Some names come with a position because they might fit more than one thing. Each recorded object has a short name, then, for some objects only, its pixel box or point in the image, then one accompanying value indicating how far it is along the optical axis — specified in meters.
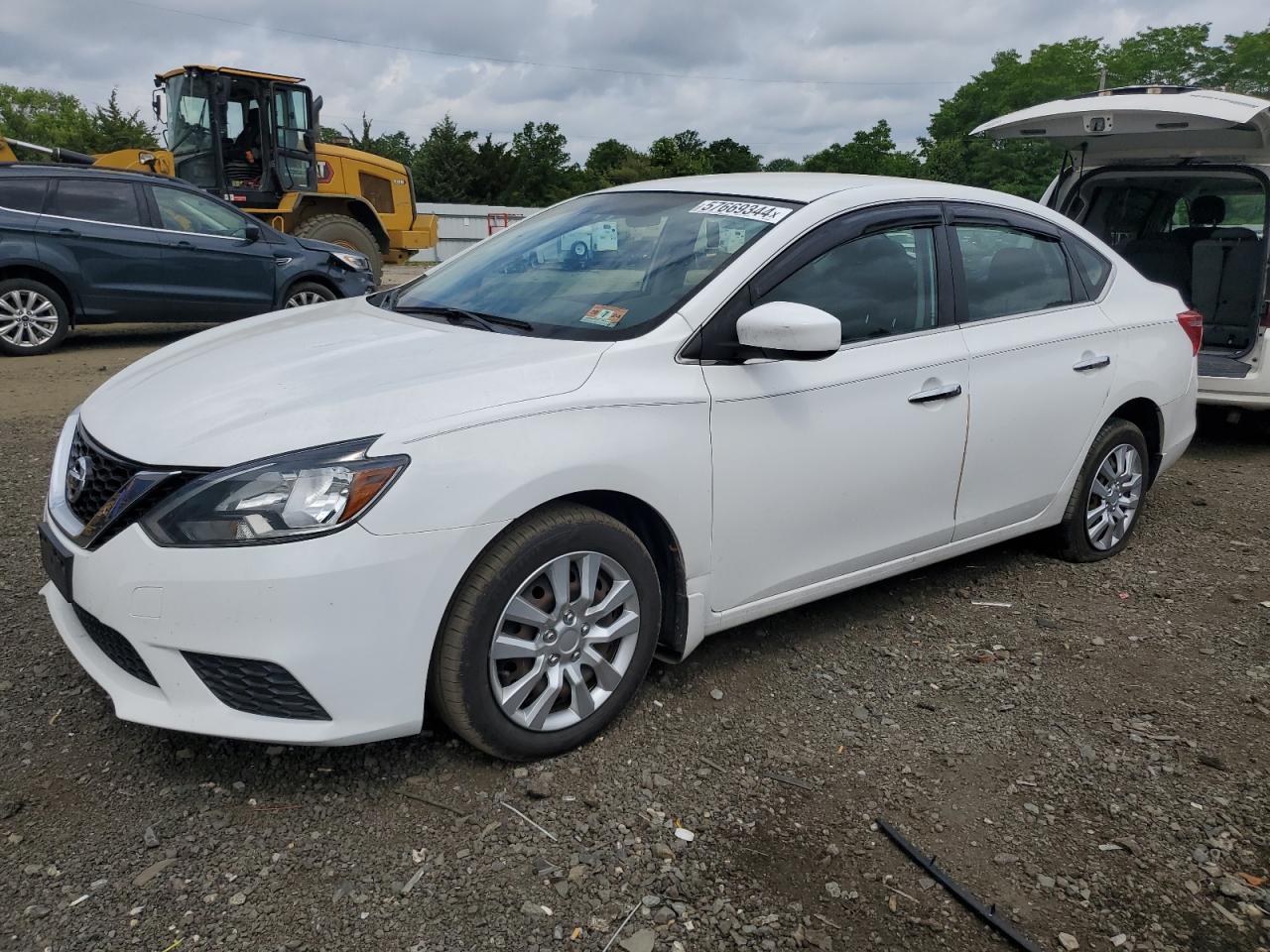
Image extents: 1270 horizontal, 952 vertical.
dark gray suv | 9.05
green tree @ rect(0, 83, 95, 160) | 58.47
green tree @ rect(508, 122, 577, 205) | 57.41
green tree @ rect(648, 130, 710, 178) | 62.72
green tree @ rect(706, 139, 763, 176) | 69.94
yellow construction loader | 12.38
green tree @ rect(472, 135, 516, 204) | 56.03
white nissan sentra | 2.43
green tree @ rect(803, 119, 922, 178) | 73.00
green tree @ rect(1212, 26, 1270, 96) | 61.56
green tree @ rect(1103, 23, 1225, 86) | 65.81
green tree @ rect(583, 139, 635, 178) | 69.12
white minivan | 5.85
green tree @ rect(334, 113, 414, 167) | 52.21
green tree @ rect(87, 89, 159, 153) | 50.34
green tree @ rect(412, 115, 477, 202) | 55.16
